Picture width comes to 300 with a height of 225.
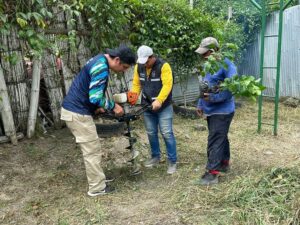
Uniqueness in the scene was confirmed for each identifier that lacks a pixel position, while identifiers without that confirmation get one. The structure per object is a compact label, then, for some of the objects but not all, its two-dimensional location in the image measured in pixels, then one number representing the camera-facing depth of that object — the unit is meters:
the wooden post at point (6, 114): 3.96
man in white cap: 3.26
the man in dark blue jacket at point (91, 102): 2.81
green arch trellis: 4.50
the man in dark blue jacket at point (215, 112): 3.05
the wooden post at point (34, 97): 4.20
